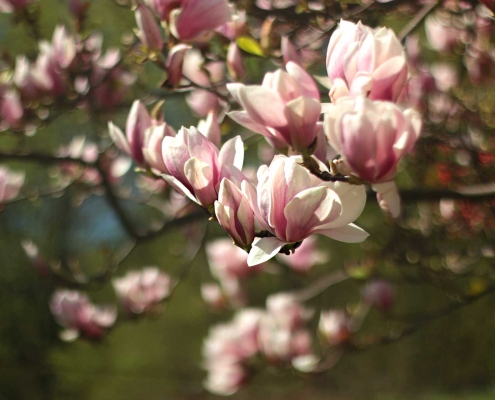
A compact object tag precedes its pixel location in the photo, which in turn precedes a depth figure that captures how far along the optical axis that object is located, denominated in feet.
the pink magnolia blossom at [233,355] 9.14
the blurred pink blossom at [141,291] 9.21
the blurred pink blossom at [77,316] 8.33
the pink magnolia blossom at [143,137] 4.86
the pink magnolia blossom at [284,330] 8.88
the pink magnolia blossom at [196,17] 5.04
